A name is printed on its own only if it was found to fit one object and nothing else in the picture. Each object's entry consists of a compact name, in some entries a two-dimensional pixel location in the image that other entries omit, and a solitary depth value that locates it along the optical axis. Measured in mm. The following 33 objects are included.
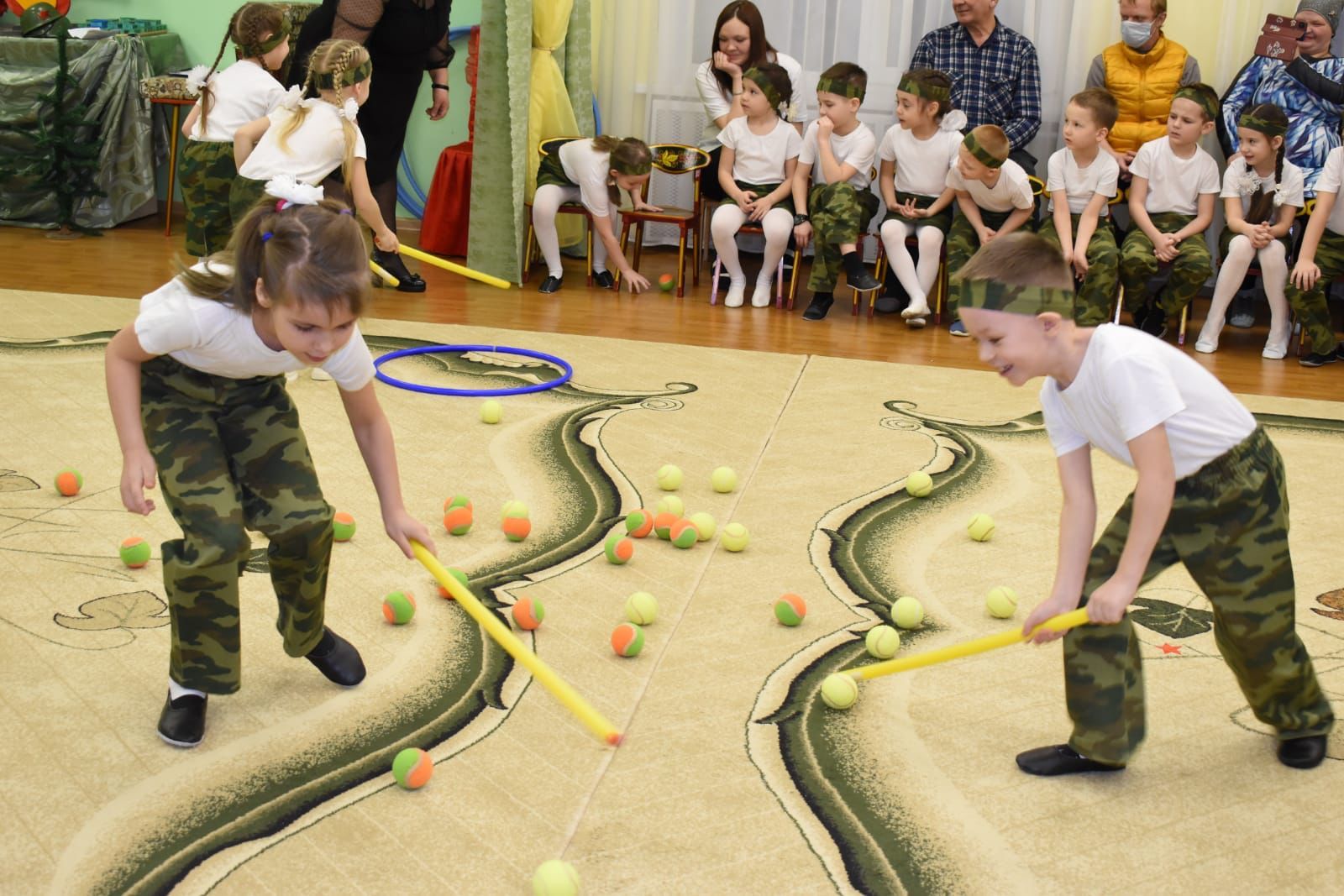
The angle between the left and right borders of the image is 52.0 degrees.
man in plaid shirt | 5629
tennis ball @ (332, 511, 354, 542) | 2807
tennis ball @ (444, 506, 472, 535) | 2902
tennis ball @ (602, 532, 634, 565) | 2740
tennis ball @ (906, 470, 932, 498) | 3219
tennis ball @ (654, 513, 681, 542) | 2932
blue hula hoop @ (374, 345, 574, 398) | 3877
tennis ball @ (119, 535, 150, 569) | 2631
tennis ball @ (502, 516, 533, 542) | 2879
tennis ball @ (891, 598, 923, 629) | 2531
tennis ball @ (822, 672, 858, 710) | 2213
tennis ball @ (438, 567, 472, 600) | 2594
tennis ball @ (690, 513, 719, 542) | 2947
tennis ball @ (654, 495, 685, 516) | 3041
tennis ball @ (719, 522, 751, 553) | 2861
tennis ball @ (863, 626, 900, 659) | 2398
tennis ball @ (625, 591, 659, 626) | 2488
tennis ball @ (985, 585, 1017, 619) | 2592
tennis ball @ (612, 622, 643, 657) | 2352
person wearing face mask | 5449
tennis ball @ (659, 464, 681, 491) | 3211
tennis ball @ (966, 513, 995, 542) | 2973
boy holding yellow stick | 1820
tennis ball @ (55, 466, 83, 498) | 2984
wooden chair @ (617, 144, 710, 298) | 5605
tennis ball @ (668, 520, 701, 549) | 2881
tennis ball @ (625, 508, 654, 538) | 2918
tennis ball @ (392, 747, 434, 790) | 1929
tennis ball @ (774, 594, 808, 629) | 2504
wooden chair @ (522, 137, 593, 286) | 5703
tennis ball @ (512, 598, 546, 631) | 2447
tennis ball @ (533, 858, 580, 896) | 1673
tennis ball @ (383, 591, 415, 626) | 2451
